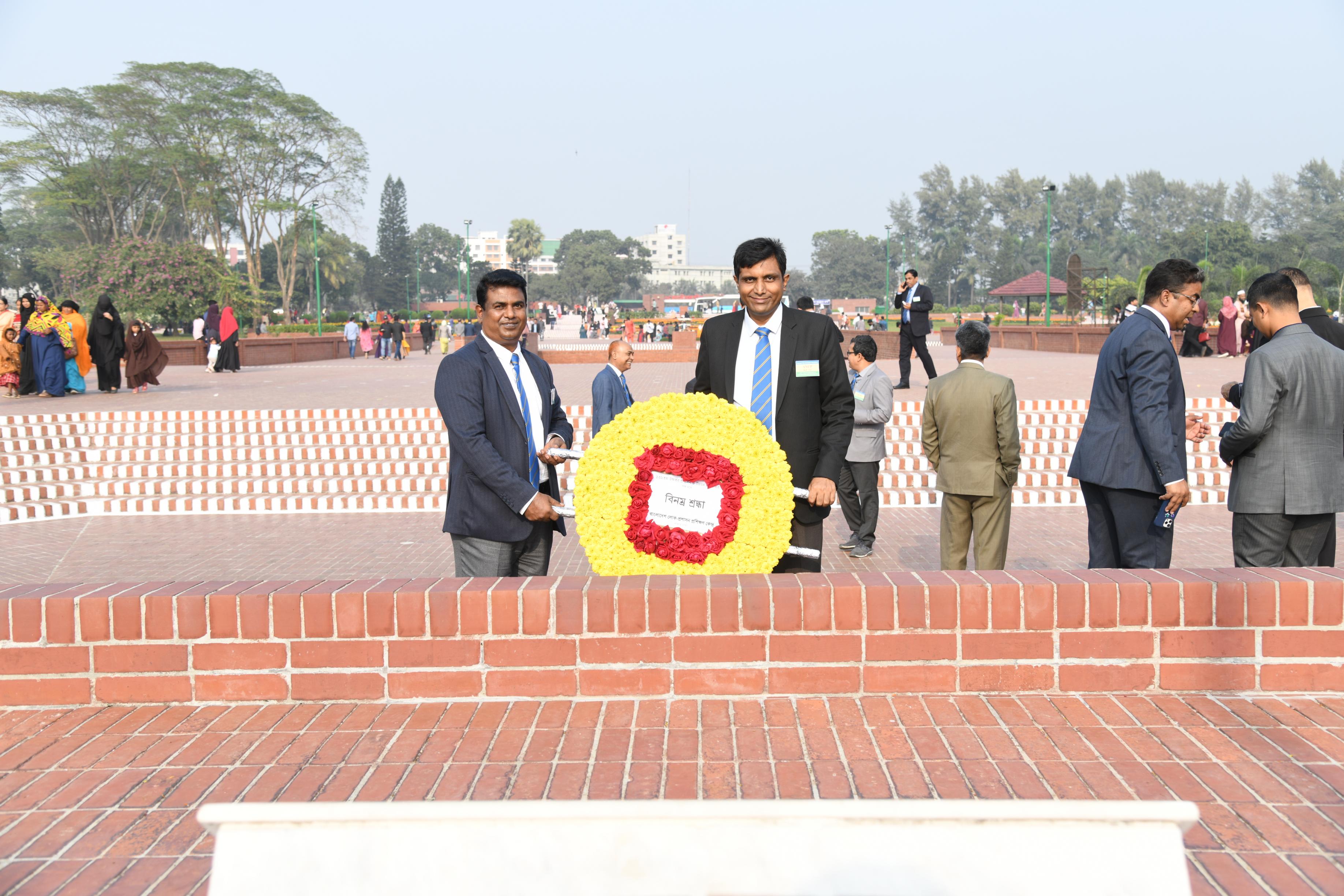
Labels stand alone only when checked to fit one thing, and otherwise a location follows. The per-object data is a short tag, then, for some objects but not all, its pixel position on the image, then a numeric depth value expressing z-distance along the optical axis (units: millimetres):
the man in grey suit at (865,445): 7449
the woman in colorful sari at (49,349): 16031
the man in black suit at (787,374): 3715
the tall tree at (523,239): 143500
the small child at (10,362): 16094
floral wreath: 3457
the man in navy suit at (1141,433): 4125
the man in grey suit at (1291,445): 4137
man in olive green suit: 5312
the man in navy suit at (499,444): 3818
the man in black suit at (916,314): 14922
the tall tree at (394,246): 113000
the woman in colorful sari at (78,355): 16281
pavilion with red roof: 44406
